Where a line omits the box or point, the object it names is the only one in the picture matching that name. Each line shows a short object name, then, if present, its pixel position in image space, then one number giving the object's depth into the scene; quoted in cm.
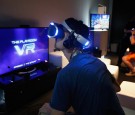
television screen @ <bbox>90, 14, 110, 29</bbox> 341
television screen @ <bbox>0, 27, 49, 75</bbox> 156
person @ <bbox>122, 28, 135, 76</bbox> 258
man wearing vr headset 56
